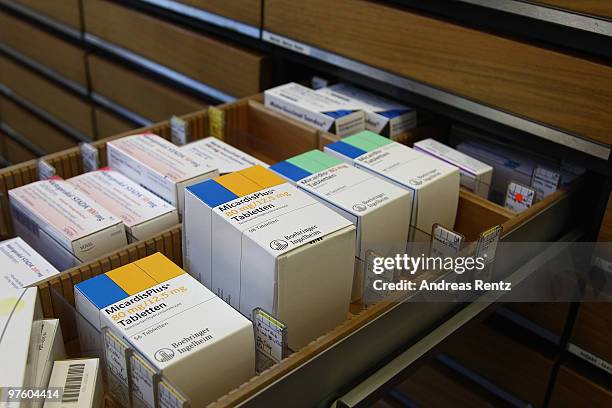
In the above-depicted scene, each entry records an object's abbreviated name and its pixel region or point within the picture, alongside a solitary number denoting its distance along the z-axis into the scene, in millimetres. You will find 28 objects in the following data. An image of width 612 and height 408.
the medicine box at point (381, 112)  1459
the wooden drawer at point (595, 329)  1300
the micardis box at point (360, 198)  1053
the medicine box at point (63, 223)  1076
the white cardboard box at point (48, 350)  826
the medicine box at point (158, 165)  1189
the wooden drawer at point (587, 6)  1073
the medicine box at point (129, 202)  1136
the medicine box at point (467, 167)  1299
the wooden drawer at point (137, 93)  1987
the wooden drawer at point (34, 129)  2646
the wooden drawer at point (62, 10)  2277
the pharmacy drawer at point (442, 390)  1596
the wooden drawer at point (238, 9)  1657
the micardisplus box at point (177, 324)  826
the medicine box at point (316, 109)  1432
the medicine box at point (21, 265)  986
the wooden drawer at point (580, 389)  1347
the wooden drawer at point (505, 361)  1447
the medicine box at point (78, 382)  817
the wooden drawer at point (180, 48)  1736
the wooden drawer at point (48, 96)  2461
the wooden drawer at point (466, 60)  1150
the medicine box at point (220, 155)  1295
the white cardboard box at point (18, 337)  747
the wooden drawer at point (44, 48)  2379
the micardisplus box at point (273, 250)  920
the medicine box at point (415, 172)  1147
